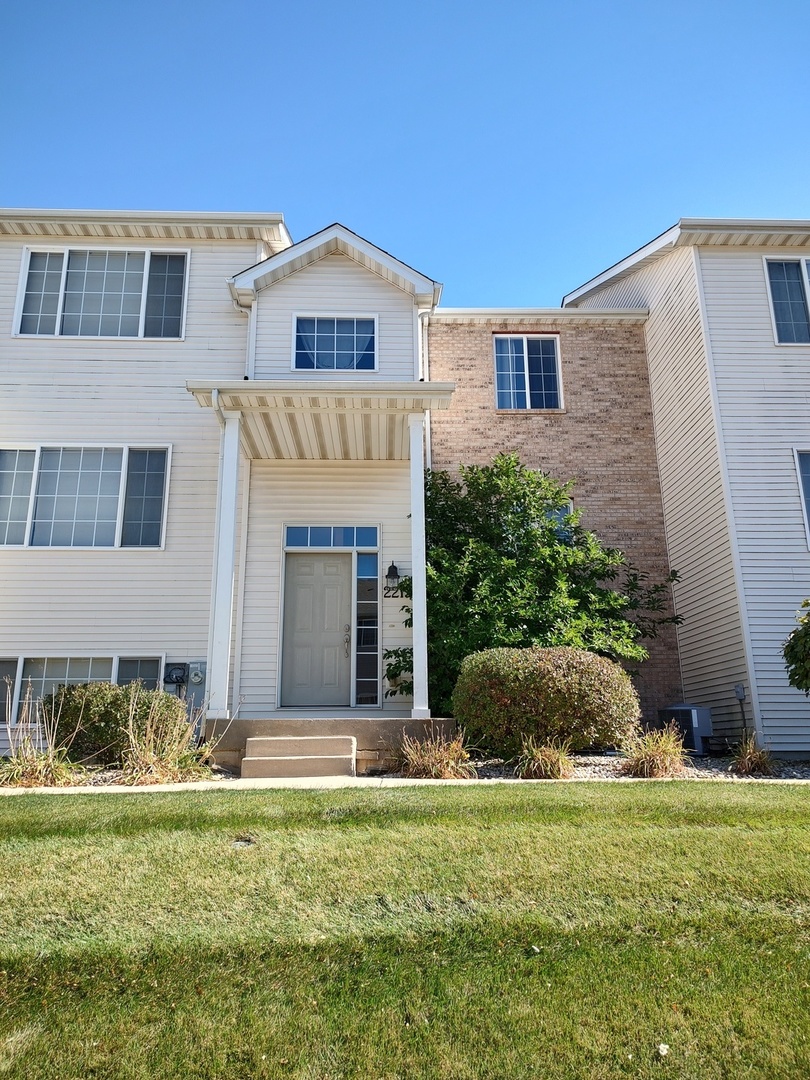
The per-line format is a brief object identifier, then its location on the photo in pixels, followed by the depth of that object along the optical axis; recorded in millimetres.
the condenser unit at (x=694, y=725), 10477
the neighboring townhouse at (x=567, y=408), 13383
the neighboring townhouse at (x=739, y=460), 10859
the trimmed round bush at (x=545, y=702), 8156
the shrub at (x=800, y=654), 9188
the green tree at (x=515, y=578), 10156
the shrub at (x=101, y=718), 8242
